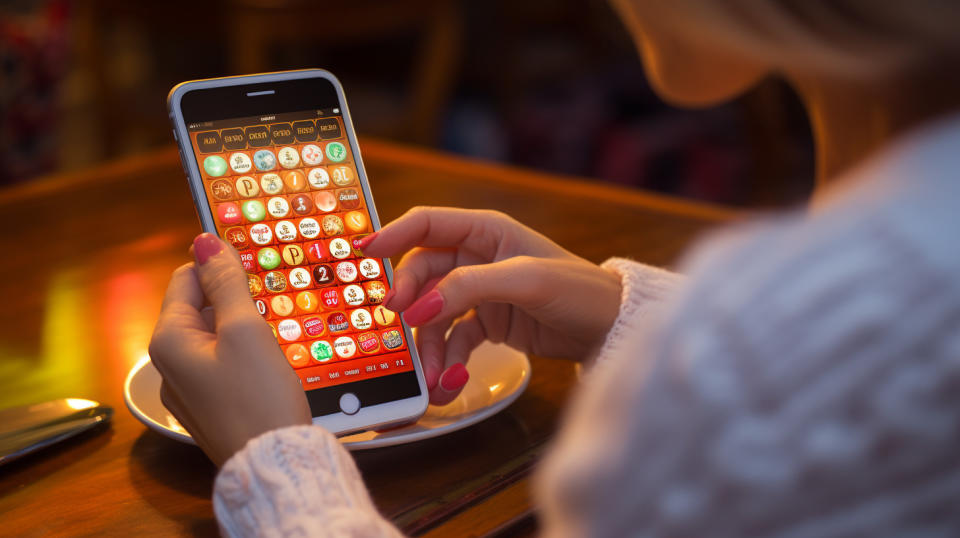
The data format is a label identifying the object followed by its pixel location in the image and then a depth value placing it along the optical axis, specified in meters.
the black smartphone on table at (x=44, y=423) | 0.51
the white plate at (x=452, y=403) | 0.51
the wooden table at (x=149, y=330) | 0.48
